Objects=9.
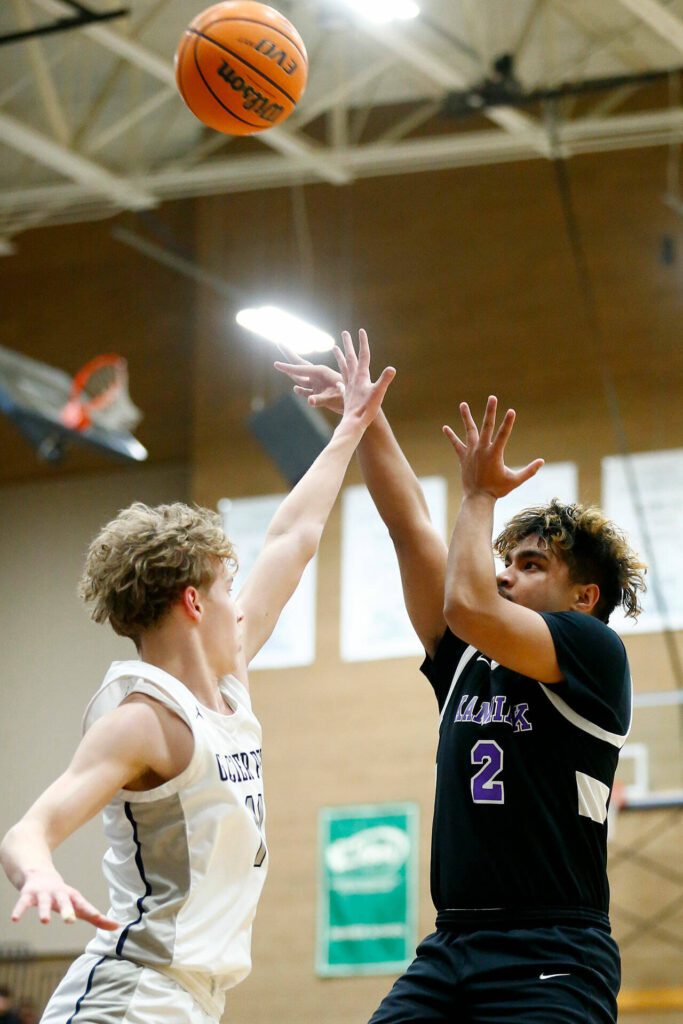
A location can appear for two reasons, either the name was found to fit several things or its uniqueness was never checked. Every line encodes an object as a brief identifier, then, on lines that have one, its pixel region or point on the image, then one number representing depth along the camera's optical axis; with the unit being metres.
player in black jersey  3.45
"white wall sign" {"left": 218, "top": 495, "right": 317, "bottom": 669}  15.71
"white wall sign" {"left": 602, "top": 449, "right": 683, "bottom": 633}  13.95
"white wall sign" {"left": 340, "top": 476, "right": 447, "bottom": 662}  15.23
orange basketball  5.99
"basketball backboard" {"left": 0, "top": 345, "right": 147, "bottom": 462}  13.41
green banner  14.22
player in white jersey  3.17
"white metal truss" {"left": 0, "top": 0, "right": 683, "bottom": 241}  13.10
